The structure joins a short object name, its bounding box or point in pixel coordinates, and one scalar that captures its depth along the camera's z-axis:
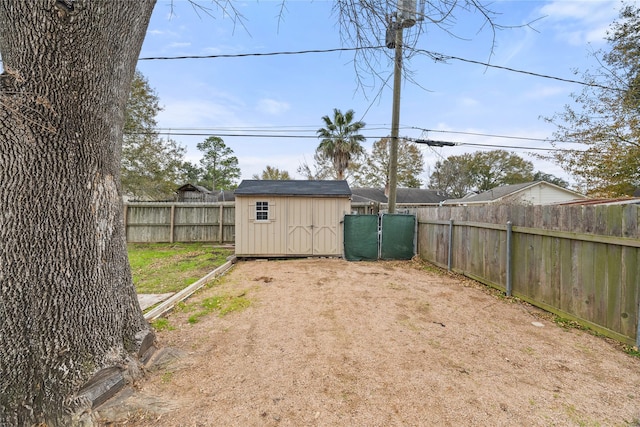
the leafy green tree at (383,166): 27.33
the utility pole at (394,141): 7.53
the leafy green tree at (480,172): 31.59
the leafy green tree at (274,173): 31.59
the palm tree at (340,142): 18.48
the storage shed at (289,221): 7.91
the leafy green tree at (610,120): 7.62
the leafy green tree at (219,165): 33.81
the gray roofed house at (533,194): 18.31
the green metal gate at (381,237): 8.01
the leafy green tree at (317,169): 24.62
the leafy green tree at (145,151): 13.62
